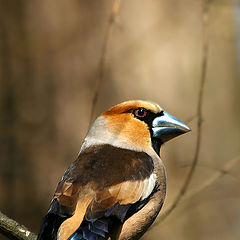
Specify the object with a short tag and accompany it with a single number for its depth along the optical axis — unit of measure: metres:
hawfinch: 6.80
